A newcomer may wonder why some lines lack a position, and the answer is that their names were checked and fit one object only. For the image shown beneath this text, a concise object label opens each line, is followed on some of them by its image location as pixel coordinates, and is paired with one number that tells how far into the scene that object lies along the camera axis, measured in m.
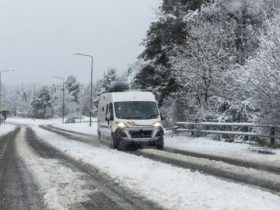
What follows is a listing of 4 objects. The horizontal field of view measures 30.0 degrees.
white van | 20.27
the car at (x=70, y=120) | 98.56
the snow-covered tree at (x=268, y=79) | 20.30
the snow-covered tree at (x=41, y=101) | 158.62
